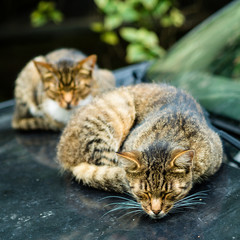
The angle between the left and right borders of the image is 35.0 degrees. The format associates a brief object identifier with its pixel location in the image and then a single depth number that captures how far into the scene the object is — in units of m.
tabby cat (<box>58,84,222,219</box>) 2.11
